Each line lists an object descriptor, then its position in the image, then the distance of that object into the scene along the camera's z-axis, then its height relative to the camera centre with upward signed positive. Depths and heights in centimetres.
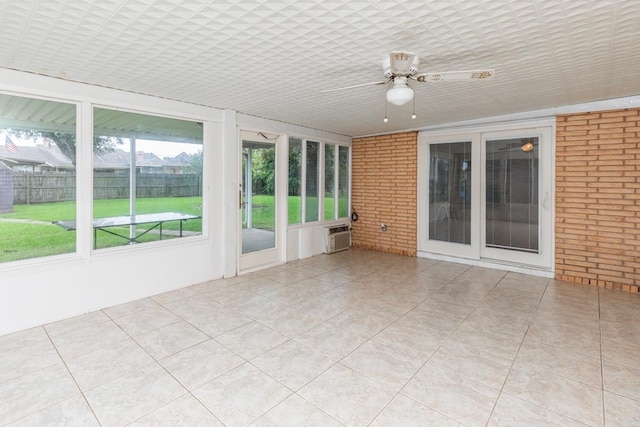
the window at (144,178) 370 +40
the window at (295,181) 588 +53
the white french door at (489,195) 489 +24
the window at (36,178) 311 +32
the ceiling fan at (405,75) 238 +102
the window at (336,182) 670 +59
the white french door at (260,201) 518 +14
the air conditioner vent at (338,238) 650 -57
